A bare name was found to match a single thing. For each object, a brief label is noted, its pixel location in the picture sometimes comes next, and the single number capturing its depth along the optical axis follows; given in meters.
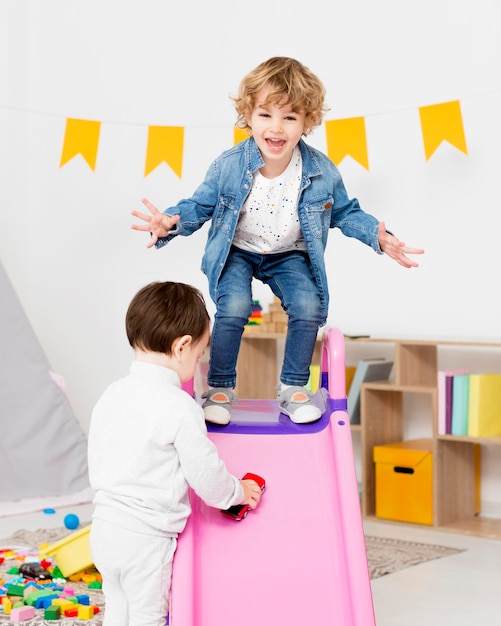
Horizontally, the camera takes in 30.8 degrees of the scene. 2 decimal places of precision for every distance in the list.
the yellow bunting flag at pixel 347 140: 3.00
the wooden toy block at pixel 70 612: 2.01
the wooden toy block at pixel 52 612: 1.98
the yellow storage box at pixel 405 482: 2.91
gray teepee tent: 3.10
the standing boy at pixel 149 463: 1.39
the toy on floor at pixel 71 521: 2.73
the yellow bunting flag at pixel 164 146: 3.22
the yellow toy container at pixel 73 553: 2.24
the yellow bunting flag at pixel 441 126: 2.87
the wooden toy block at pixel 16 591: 2.14
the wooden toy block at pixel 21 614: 1.98
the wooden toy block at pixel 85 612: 1.99
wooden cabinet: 2.88
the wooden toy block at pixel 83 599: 2.08
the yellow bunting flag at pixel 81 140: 3.26
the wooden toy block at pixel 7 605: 2.04
